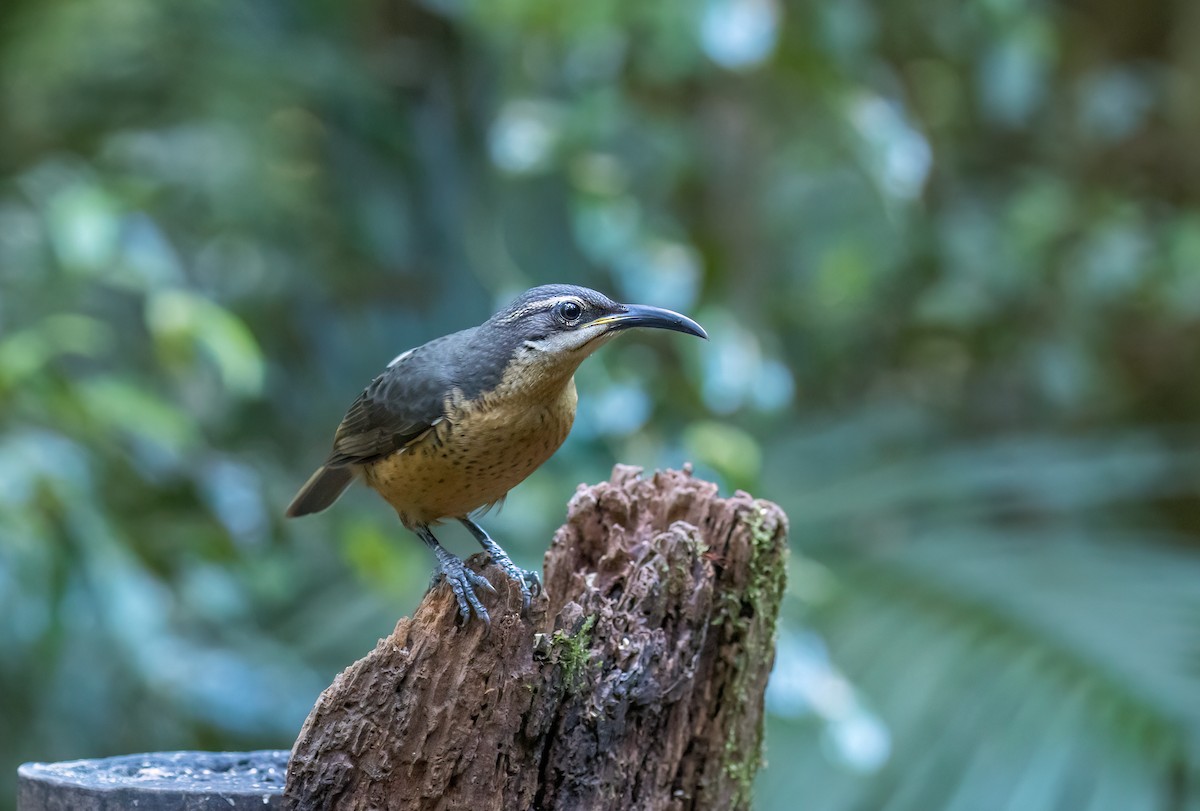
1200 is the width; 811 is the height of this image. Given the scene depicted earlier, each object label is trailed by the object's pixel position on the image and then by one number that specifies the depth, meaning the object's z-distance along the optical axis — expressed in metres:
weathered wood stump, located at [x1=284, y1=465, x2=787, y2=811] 5.36
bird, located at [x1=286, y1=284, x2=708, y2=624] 6.48
